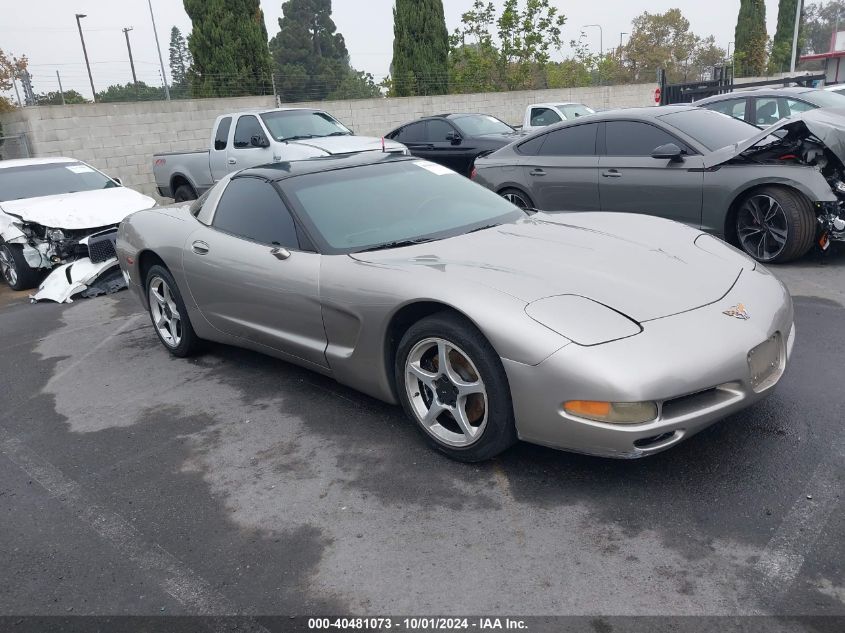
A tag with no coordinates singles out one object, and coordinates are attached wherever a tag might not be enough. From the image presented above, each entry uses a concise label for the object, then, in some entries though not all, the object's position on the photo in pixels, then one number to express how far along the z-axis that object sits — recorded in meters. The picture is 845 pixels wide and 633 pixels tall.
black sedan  13.05
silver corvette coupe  2.96
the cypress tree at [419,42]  24.28
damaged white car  8.07
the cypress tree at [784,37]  47.28
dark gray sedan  6.30
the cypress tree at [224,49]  18.92
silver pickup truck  11.08
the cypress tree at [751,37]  42.31
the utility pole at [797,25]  35.06
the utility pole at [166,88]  18.57
